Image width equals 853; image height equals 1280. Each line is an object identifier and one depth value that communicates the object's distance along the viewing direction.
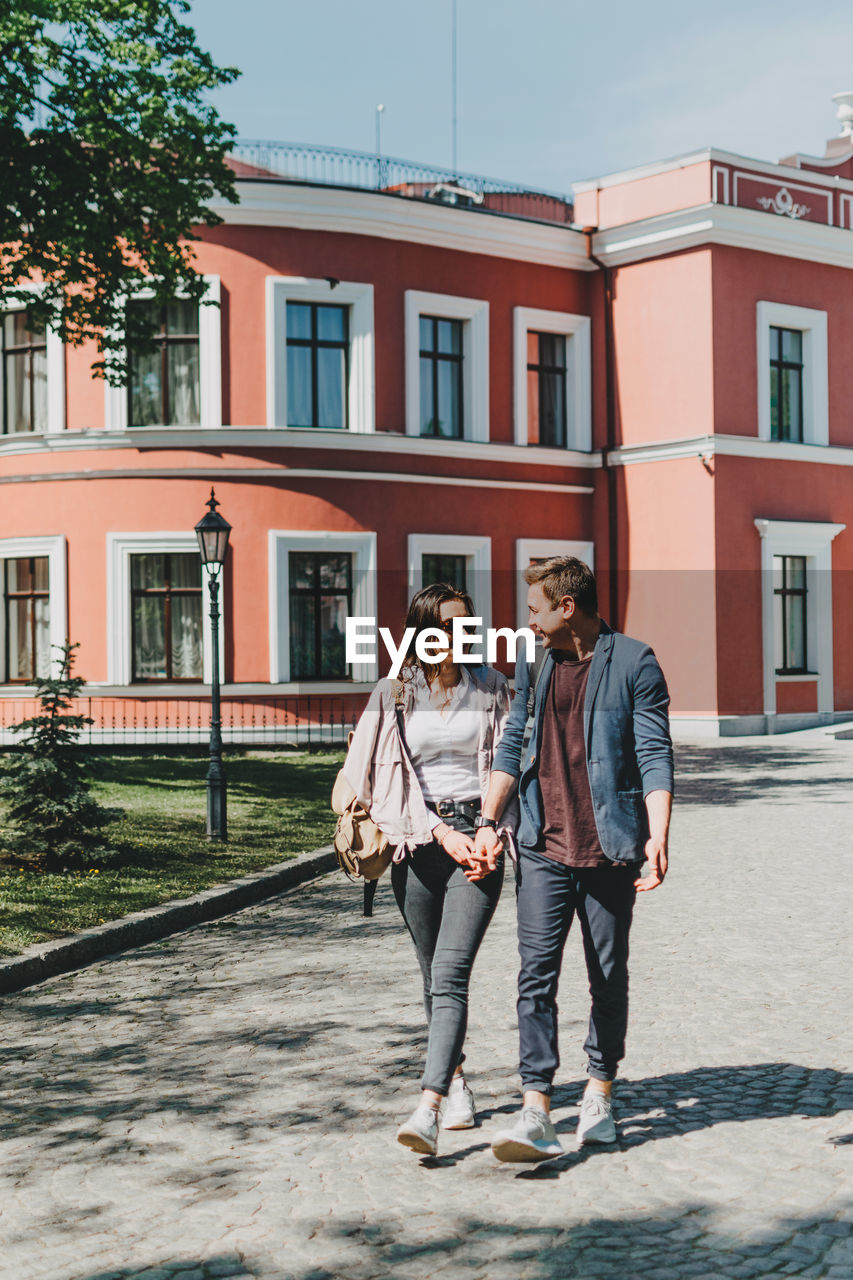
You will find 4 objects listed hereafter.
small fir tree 11.24
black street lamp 13.46
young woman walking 5.11
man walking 4.99
